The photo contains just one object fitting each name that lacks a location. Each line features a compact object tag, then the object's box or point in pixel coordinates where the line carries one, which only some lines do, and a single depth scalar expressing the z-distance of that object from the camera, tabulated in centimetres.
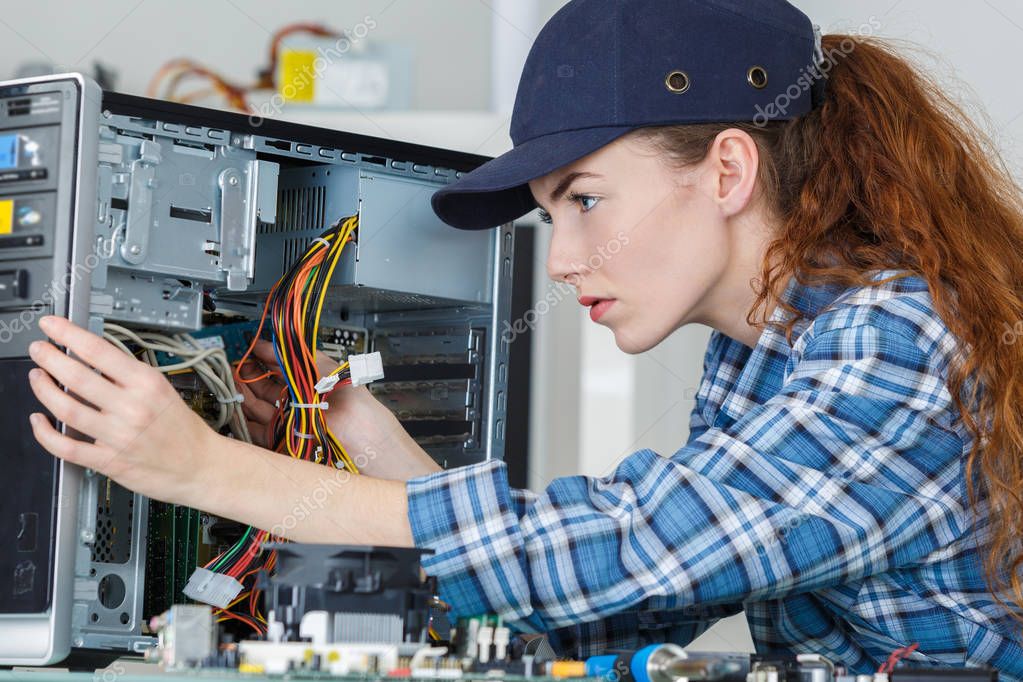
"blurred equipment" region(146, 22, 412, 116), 345
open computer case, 166
